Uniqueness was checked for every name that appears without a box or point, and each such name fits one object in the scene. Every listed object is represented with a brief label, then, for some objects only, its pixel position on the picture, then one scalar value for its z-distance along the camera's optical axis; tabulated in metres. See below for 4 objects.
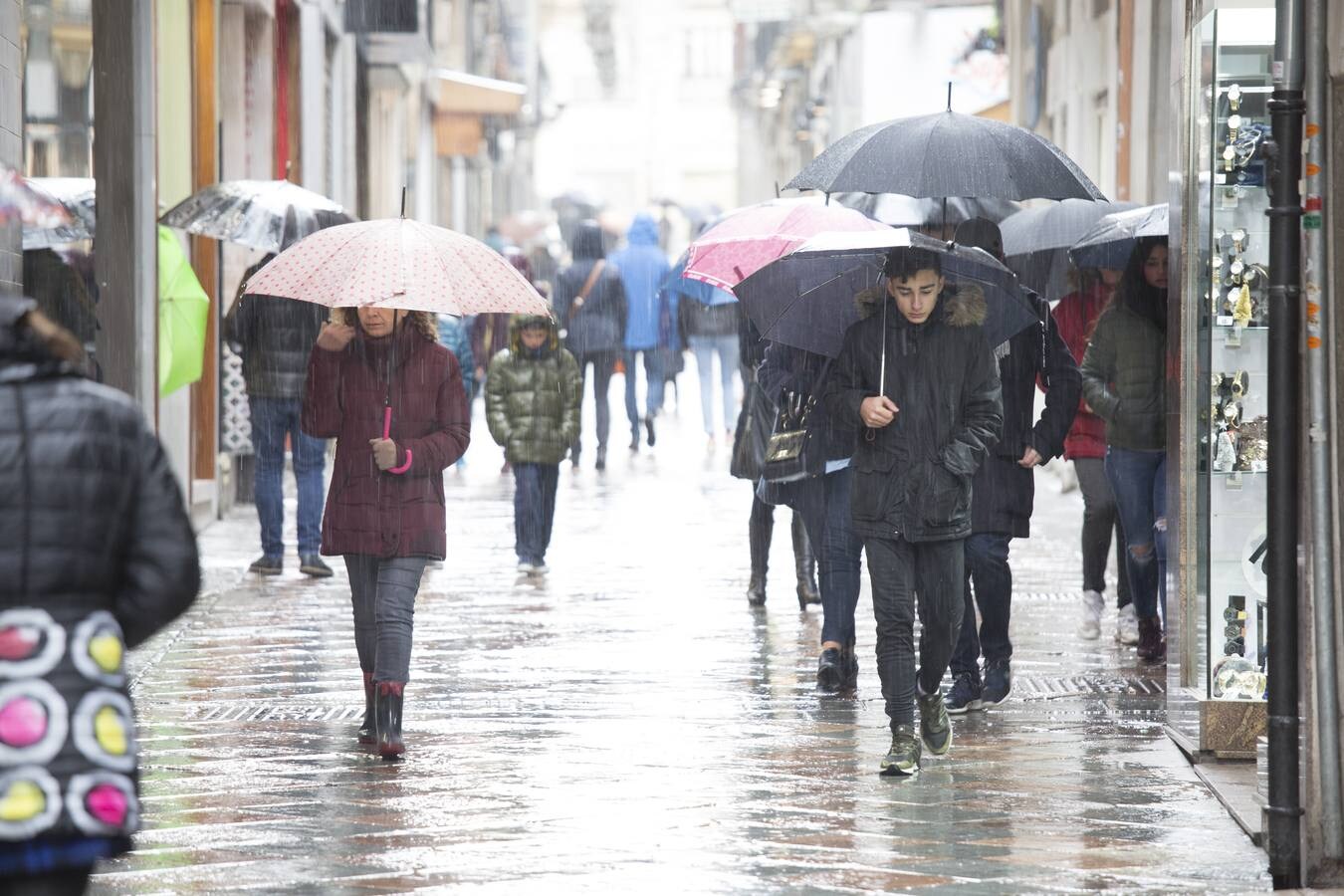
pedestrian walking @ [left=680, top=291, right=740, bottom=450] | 38.37
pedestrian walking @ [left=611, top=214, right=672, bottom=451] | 40.28
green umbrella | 24.73
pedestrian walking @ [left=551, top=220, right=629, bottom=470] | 37.59
